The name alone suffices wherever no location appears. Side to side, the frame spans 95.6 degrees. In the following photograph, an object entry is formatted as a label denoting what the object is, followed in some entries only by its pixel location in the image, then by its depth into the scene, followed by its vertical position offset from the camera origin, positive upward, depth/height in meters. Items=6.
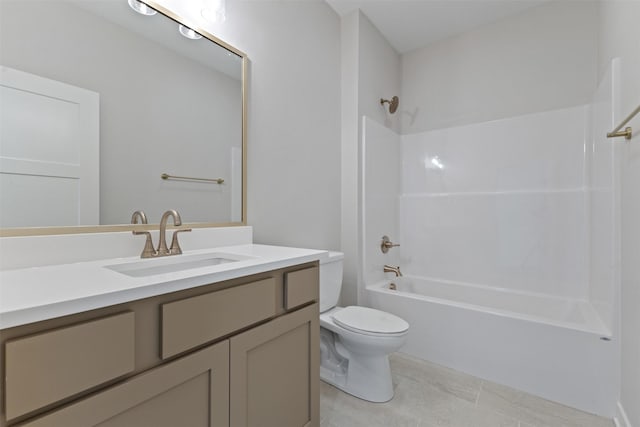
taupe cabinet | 0.53 -0.35
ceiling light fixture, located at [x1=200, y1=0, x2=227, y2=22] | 1.34 +0.96
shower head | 2.47 +0.96
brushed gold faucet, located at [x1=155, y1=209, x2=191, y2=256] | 1.09 -0.10
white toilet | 1.54 -0.71
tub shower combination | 1.59 -0.24
